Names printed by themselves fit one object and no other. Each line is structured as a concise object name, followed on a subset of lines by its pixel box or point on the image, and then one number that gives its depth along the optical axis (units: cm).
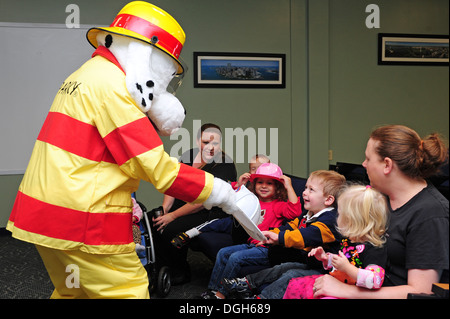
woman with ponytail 137
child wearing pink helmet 258
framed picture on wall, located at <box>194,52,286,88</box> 524
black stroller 307
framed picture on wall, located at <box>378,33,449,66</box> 561
